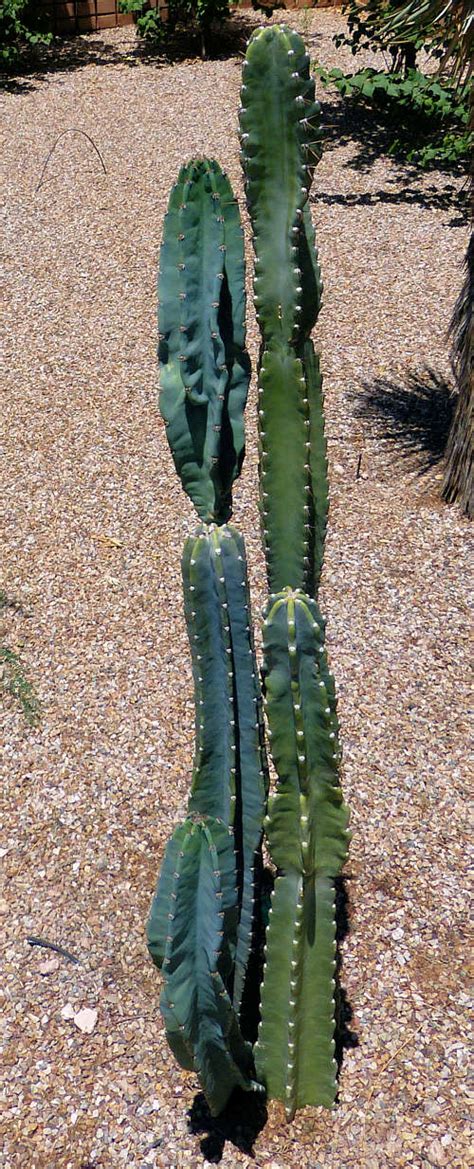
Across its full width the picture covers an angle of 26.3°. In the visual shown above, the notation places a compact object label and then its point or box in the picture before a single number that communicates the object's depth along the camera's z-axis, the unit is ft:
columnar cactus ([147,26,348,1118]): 7.35
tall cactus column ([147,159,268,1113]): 7.50
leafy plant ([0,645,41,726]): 13.78
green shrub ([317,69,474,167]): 30.22
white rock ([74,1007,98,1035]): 9.91
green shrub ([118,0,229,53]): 40.57
